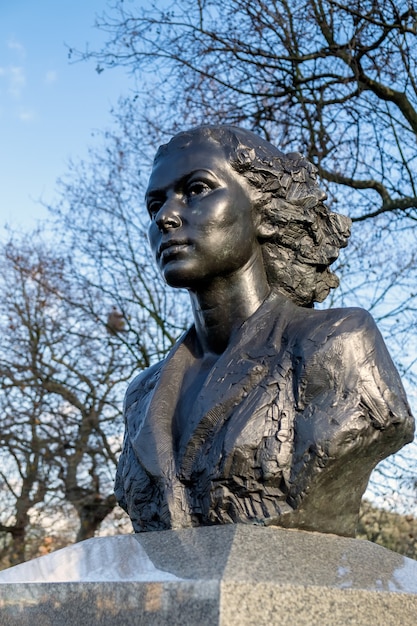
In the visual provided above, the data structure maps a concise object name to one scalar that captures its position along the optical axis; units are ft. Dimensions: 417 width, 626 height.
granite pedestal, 8.02
